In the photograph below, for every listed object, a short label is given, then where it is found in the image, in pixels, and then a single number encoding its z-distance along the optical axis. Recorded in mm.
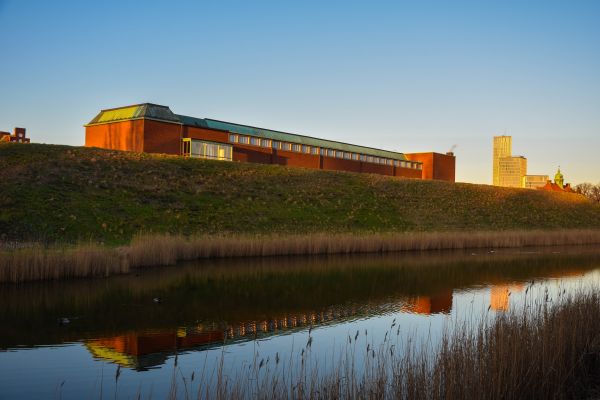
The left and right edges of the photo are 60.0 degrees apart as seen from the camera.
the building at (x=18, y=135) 65438
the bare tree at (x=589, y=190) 113894
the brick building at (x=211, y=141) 53219
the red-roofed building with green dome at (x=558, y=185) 98075
